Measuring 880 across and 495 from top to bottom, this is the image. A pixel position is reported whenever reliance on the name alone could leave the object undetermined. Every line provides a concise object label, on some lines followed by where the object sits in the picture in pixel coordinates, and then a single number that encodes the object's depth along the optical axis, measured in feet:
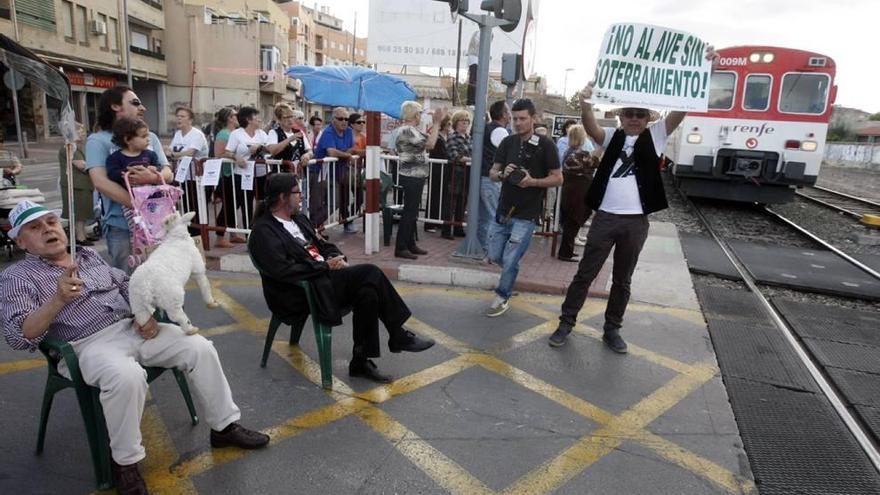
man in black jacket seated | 11.66
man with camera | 15.96
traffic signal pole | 19.89
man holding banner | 13.88
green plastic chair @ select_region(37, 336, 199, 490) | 8.20
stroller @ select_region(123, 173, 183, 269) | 10.79
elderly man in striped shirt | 7.97
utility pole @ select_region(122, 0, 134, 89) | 87.66
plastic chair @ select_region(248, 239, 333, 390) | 11.64
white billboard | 50.26
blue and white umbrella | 32.32
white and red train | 37.35
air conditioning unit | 90.82
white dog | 8.84
